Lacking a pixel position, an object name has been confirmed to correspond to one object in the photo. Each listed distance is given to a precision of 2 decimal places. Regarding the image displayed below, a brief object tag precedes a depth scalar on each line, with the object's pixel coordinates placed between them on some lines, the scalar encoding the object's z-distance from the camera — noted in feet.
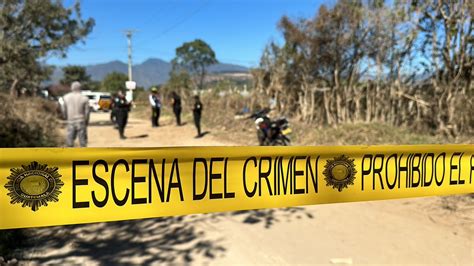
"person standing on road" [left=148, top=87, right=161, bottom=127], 48.68
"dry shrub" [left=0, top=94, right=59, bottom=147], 24.15
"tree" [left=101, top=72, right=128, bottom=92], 218.83
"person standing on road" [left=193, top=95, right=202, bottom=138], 41.94
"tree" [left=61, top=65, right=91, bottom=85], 232.53
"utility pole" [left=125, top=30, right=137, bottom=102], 123.13
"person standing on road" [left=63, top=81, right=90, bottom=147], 23.97
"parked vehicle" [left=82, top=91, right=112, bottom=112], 115.55
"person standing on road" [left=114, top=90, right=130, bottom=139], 39.19
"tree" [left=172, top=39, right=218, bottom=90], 206.08
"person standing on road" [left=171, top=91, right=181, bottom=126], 50.15
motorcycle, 30.96
